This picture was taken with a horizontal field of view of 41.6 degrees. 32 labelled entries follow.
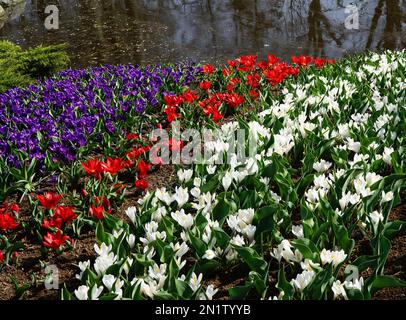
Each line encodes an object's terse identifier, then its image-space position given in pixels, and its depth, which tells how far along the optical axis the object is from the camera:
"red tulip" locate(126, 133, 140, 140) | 4.03
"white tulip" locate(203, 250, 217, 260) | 2.55
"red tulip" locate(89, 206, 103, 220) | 2.94
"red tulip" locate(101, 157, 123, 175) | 3.40
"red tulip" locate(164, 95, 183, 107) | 4.59
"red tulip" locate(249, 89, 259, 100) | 4.90
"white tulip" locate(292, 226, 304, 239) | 2.59
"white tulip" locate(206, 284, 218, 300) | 2.22
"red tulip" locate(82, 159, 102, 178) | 3.38
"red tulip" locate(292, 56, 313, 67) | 5.70
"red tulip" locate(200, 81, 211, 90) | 5.05
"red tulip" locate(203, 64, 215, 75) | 5.51
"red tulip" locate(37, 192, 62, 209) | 3.09
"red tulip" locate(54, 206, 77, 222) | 2.96
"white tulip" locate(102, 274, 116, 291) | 2.33
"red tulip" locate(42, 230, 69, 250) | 2.80
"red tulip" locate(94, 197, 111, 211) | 3.14
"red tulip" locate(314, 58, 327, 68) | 5.47
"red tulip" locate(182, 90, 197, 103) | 4.71
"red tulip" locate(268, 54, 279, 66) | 5.81
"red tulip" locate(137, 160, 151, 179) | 3.50
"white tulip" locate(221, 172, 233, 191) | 3.11
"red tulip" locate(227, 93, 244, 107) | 4.69
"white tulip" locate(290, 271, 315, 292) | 2.25
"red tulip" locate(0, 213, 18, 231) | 2.95
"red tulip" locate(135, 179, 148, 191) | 3.39
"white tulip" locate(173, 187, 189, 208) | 3.00
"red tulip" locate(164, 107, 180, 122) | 4.37
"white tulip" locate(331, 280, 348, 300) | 2.20
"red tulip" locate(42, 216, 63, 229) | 2.93
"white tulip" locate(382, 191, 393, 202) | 2.79
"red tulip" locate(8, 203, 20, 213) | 3.20
